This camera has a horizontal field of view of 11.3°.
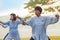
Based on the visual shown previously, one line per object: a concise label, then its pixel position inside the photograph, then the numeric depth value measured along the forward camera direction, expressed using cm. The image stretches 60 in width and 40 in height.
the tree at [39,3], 1011
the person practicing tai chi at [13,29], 723
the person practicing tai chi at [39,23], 622
